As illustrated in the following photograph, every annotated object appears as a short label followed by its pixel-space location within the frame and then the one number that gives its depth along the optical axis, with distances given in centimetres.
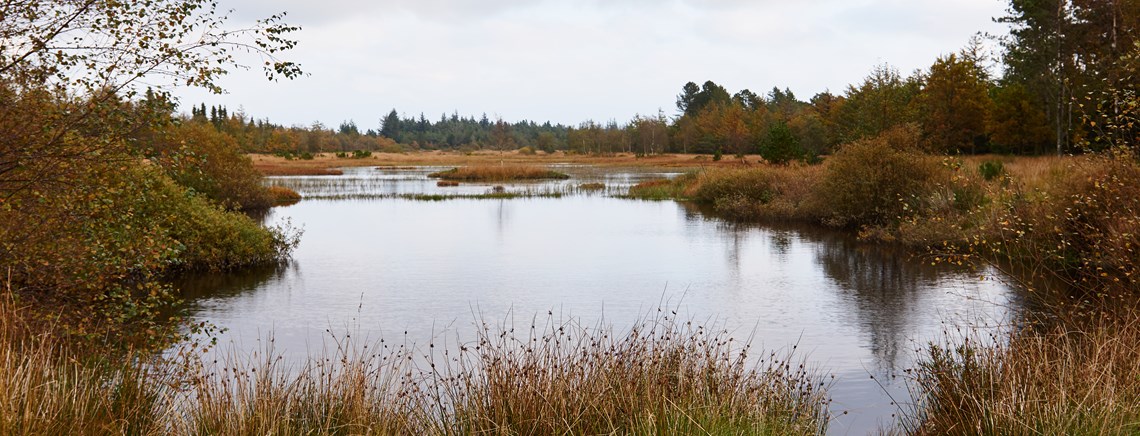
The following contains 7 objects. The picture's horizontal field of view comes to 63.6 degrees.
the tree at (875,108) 4781
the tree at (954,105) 5119
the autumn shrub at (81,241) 820
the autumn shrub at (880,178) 2822
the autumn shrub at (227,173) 3738
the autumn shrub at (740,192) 3719
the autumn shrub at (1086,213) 1117
